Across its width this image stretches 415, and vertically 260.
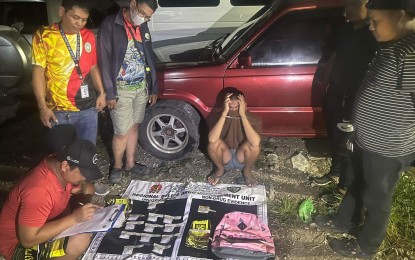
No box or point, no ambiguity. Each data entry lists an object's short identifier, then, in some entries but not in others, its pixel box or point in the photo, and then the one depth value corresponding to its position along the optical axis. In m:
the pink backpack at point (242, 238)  2.70
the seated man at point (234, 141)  3.38
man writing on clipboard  2.18
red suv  3.54
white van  5.79
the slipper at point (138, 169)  3.82
